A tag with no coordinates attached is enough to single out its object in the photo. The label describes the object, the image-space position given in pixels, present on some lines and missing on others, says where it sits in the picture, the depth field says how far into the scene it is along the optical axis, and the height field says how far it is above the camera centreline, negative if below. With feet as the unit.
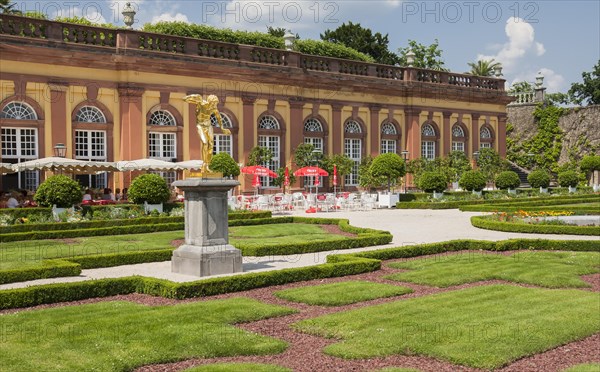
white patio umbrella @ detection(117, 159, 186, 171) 83.87 +3.12
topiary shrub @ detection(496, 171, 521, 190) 119.55 +1.10
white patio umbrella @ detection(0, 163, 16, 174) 76.79 +2.69
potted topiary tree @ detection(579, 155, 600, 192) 142.51 +4.44
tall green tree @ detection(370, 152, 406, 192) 104.12 +3.28
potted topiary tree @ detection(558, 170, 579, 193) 128.77 +1.09
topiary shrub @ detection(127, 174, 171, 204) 72.54 +0.06
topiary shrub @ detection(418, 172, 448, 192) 104.99 +0.82
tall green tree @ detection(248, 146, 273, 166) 103.86 +5.15
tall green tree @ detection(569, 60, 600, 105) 229.86 +33.01
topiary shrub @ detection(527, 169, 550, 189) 125.80 +1.29
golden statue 41.09 +4.22
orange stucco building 86.33 +13.67
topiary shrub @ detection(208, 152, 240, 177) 87.15 +3.17
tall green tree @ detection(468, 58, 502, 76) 216.21 +37.85
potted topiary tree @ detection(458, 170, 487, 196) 111.04 +0.92
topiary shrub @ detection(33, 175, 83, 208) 66.44 -0.14
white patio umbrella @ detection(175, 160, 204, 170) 88.84 +3.38
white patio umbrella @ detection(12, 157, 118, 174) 76.69 +2.95
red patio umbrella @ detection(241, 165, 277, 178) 95.96 +2.57
